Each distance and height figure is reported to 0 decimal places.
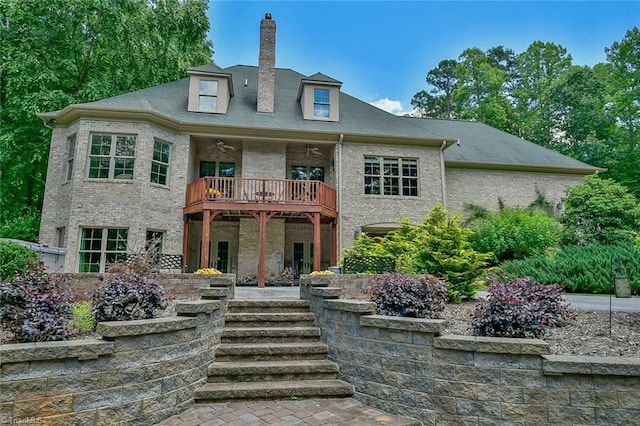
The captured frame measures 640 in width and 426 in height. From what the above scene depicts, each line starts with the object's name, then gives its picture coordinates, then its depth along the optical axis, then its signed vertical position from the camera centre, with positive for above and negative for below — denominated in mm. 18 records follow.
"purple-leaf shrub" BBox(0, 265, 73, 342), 3332 -560
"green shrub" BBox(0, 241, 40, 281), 6033 -44
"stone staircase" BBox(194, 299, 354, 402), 4161 -1372
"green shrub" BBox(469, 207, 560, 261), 12680 +952
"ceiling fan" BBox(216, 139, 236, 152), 13492 +4515
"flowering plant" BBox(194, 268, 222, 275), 8305 -309
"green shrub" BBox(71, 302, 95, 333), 4219 -785
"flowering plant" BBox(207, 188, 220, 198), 11430 +2192
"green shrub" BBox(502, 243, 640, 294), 8336 -181
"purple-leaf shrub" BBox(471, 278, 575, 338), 3699 -603
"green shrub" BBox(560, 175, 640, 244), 11812 +1677
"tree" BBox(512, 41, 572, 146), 26391 +14551
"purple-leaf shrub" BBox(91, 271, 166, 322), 3980 -493
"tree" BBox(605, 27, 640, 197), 22281 +10650
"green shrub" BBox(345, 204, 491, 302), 7219 +76
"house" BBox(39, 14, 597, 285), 11328 +3465
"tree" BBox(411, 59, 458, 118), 36625 +18186
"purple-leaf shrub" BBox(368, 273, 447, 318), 4496 -499
